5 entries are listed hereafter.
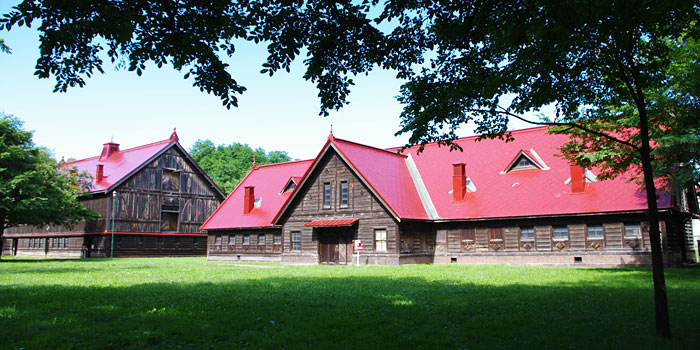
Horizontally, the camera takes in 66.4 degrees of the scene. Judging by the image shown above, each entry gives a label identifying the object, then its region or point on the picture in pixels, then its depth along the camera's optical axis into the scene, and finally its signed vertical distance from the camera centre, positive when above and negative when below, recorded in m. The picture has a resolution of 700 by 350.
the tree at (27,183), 34.84 +3.95
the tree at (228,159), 83.12 +13.74
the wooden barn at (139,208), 50.44 +3.26
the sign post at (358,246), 30.52 -0.39
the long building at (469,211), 27.84 +1.58
